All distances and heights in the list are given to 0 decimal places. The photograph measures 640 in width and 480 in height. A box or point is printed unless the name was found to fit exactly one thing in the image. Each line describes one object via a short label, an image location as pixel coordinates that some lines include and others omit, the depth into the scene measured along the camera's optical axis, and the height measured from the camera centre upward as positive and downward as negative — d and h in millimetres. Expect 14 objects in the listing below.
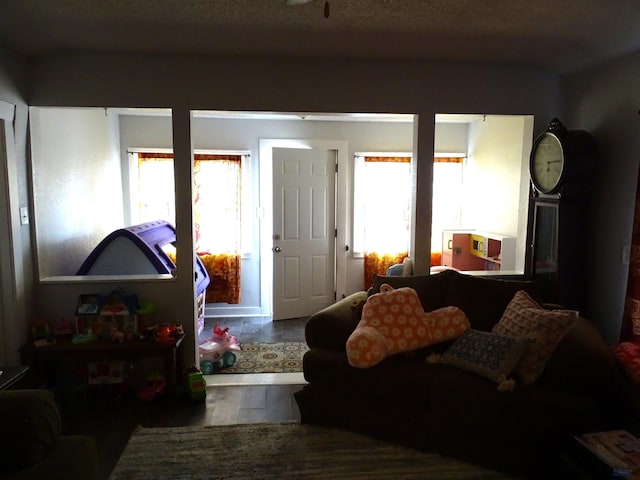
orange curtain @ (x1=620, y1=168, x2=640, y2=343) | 2719 -560
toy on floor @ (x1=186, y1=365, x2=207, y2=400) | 3066 -1286
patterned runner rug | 3727 -1417
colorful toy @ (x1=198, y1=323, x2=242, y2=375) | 3623 -1274
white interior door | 5066 -372
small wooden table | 2918 -1022
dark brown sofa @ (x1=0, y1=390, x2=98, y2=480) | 1530 -881
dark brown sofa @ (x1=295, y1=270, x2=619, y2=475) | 2158 -1004
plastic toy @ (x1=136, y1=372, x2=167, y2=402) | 3066 -1314
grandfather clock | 2930 -63
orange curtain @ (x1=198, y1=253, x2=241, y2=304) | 5211 -930
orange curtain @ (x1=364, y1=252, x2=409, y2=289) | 5504 -788
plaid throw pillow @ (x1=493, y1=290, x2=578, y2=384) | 2293 -711
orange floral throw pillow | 2510 -760
